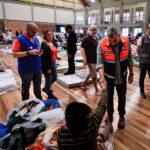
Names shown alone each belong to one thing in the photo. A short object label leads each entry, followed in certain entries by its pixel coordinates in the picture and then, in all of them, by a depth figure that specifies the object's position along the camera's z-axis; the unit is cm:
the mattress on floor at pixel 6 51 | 988
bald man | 216
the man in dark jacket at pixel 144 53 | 284
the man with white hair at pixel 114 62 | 184
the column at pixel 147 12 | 1239
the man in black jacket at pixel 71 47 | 425
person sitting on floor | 93
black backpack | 164
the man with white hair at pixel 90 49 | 305
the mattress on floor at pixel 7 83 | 373
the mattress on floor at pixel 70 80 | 395
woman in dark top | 267
